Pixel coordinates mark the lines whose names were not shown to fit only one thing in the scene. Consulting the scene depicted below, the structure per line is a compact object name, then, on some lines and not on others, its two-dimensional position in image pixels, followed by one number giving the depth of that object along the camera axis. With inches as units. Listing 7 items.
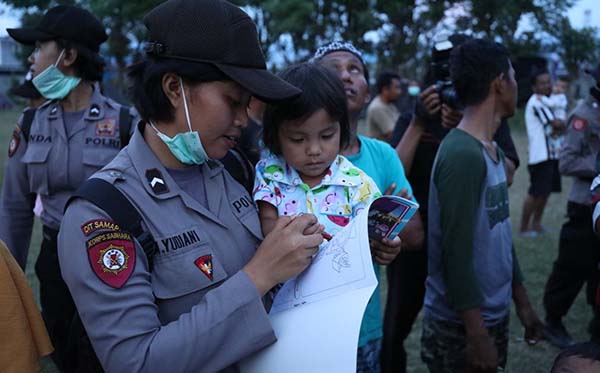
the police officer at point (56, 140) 110.7
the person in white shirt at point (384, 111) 248.4
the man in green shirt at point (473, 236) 89.9
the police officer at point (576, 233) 161.8
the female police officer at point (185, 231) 48.7
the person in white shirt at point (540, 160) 277.1
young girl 69.0
